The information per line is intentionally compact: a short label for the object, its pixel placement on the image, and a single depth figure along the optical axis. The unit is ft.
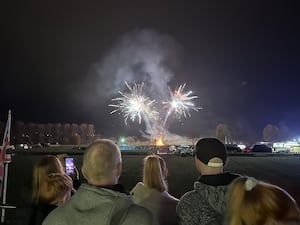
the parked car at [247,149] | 134.24
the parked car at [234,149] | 128.86
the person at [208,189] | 7.18
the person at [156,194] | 9.93
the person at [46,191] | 8.34
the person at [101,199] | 5.68
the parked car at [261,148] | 132.29
